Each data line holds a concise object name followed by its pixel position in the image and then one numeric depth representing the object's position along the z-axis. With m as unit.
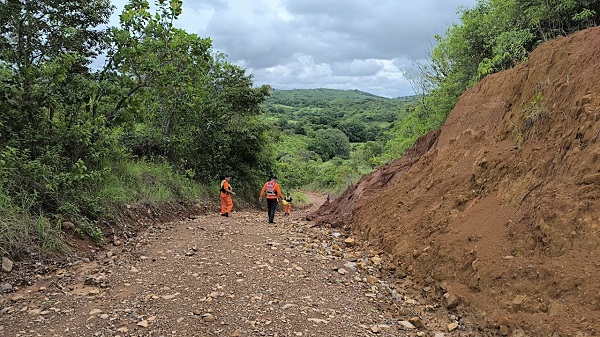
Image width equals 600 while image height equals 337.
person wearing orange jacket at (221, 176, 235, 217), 11.43
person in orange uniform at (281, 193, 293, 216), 15.82
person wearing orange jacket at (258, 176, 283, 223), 10.82
